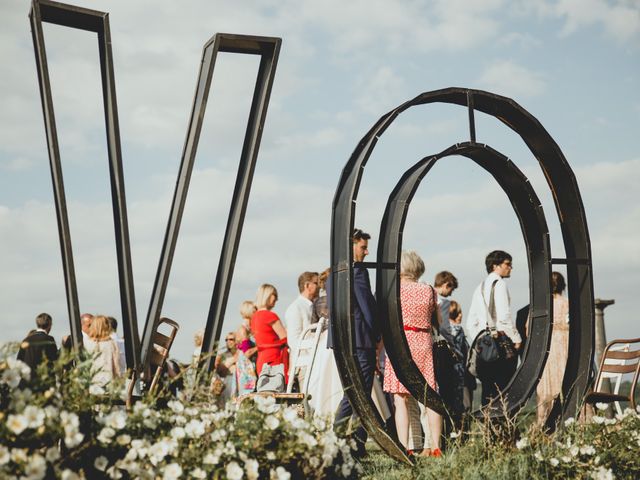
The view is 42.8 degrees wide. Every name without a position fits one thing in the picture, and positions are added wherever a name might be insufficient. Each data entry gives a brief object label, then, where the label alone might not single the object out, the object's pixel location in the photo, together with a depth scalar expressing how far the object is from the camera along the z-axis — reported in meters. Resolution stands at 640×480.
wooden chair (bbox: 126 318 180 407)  4.09
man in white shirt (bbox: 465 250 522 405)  6.78
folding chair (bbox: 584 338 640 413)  6.45
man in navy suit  5.73
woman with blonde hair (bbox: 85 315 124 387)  7.04
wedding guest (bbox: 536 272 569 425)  7.30
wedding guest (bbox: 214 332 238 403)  9.31
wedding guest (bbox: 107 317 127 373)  7.25
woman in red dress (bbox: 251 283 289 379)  6.86
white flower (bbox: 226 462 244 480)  2.94
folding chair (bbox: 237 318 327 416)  5.69
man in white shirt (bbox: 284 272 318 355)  7.25
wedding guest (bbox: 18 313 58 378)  5.75
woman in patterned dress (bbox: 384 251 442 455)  6.04
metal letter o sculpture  4.79
